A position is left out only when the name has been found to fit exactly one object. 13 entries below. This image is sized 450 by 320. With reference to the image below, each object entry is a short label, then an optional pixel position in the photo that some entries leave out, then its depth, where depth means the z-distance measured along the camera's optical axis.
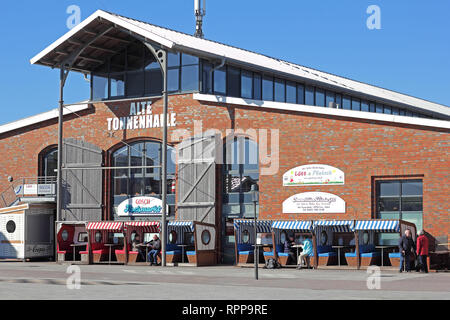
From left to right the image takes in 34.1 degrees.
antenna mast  47.06
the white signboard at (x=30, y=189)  38.53
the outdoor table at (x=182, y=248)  33.03
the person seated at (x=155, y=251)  33.19
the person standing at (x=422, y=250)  27.36
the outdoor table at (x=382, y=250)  29.39
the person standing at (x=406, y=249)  27.67
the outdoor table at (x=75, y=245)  35.16
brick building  30.09
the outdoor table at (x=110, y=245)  35.03
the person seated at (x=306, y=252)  30.33
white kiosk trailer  37.22
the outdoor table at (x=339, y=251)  30.16
